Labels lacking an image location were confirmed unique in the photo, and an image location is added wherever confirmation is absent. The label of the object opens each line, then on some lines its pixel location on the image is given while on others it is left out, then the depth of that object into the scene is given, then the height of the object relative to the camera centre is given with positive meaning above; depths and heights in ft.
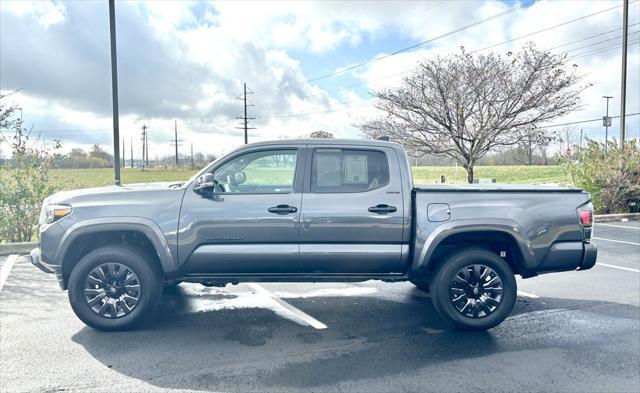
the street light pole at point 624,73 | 55.16 +12.62
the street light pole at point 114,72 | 34.60 +8.08
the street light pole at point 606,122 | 107.43 +13.65
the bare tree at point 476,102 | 54.85 +9.16
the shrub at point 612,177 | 48.42 +0.05
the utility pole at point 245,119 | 154.67 +20.09
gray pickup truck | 14.80 -1.74
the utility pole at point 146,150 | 238.31 +15.31
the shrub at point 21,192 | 30.45 -0.85
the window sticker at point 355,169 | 15.55 +0.31
